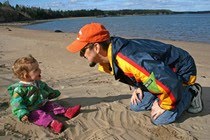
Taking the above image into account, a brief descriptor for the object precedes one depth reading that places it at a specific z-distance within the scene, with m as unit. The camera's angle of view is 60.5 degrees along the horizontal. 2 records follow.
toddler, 2.23
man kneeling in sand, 1.95
